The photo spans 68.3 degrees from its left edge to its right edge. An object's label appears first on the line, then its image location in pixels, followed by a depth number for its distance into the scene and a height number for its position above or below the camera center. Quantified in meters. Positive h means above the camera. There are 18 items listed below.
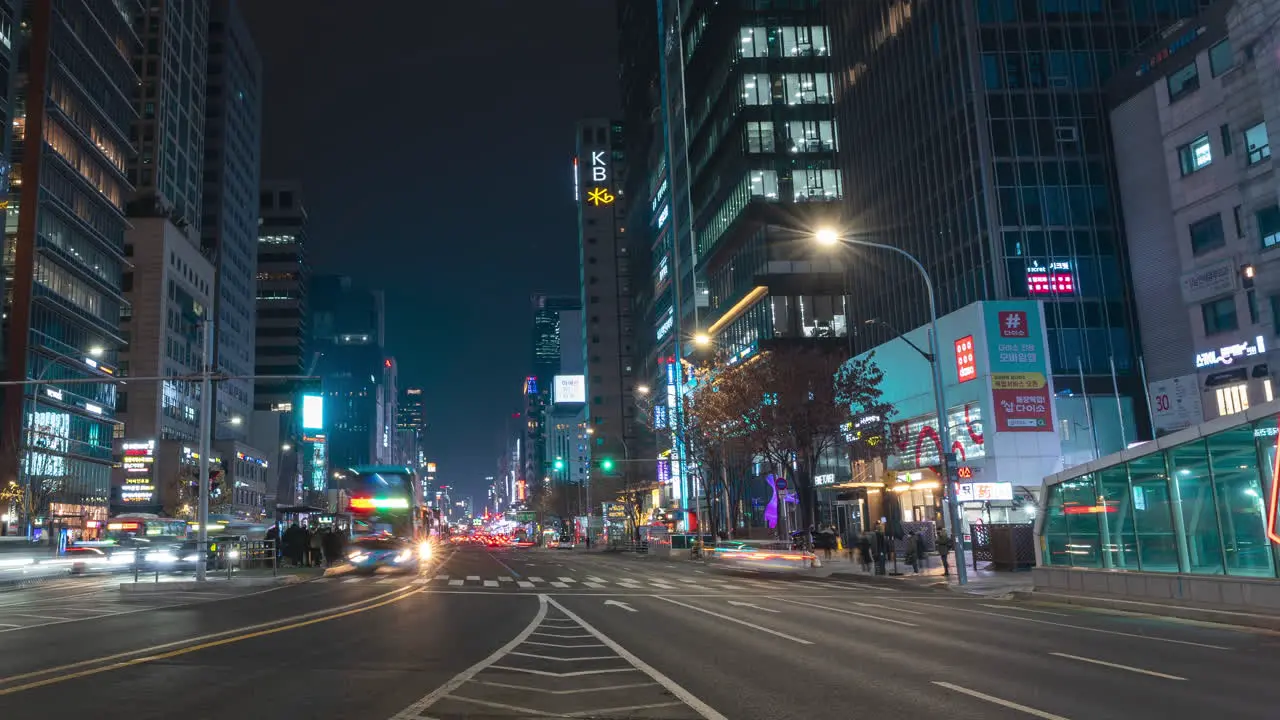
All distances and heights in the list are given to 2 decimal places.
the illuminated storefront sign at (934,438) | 57.16 +4.17
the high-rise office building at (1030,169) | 58.91 +21.47
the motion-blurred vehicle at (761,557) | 42.03 -2.04
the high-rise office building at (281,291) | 172.75 +44.79
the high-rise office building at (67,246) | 77.50 +26.36
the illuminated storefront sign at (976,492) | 43.34 +0.44
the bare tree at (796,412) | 52.28 +5.37
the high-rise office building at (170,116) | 117.88 +54.82
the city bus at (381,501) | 42.94 +1.22
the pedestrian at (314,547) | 46.94 -0.74
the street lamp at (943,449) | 30.67 +1.88
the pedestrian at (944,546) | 34.62 -1.58
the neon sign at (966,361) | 57.38 +8.55
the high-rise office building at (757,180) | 83.19 +31.86
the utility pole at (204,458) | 32.50 +2.78
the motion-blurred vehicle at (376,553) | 42.75 -1.08
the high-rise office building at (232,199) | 140.12 +52.81
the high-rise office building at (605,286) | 182.50 +45.82
